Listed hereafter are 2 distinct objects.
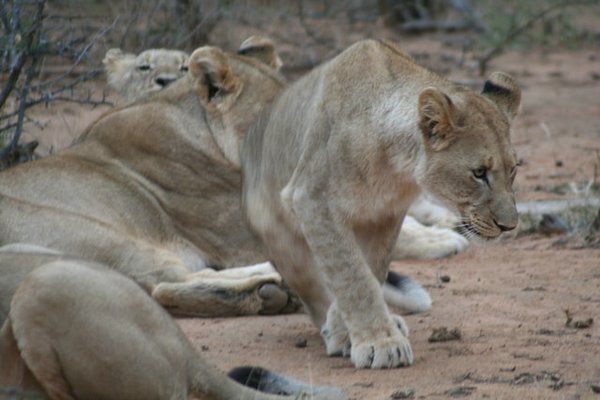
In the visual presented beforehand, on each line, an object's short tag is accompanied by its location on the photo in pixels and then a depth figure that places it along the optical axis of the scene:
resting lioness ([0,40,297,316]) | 12.26
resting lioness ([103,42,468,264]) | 14.46
